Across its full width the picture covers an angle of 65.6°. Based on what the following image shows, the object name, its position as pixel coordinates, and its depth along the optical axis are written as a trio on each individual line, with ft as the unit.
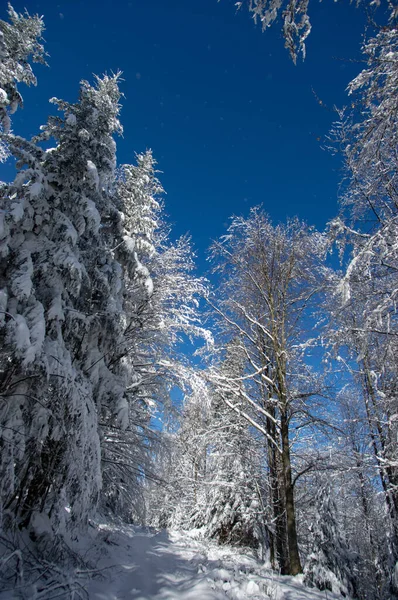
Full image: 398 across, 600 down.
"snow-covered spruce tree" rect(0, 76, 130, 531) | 16.85
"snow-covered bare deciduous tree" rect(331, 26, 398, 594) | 12.76
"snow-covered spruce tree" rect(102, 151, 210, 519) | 29.67
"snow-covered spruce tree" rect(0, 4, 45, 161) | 31.12
